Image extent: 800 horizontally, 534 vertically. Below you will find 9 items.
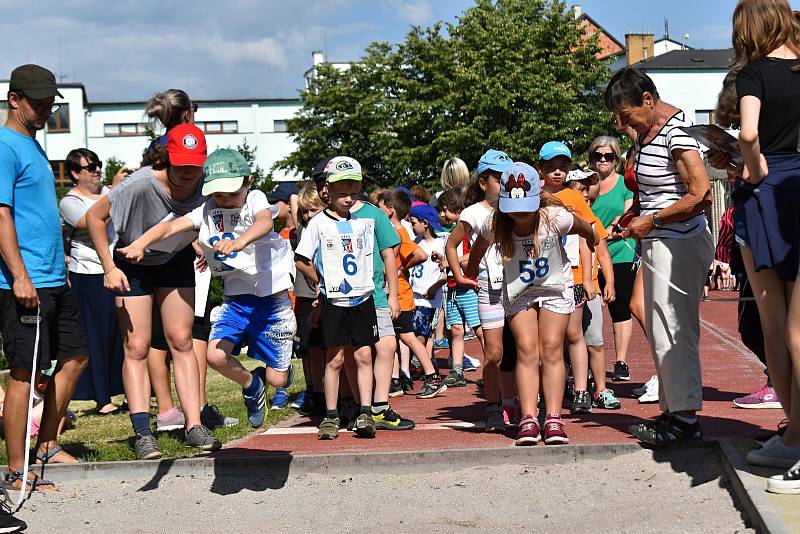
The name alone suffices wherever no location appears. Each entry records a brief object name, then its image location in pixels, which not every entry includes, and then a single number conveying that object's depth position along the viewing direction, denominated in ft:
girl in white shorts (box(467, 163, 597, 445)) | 23.54
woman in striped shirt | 21.49
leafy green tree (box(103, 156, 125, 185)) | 198.48
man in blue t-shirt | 20.77
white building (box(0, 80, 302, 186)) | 277.44
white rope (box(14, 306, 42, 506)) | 20.29
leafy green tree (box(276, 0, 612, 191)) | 174.40
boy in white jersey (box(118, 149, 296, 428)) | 23.56
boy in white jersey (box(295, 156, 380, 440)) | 26.37
